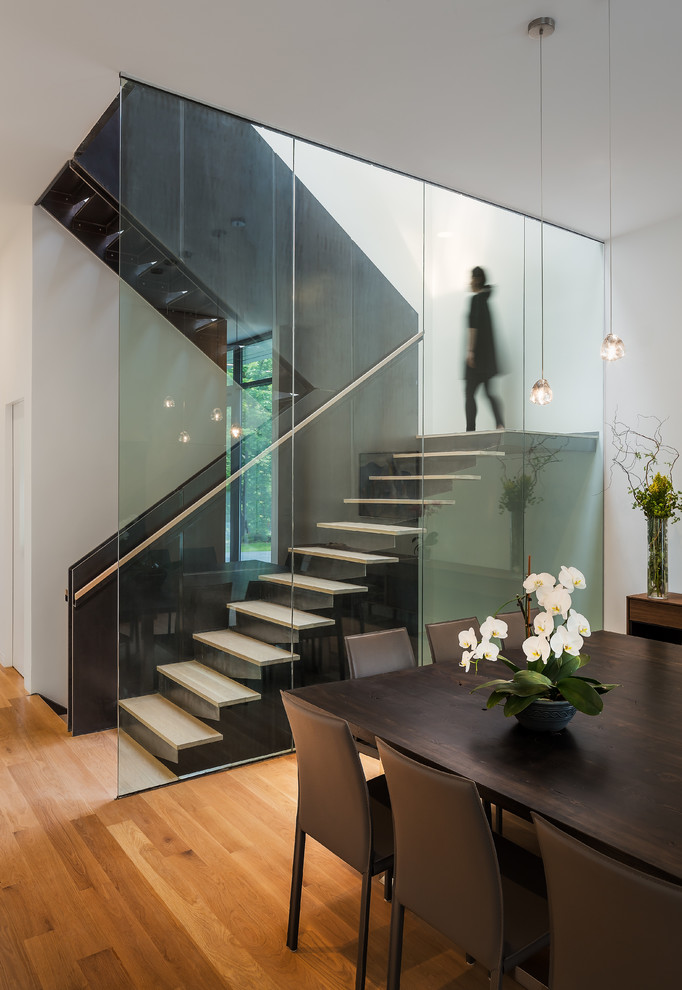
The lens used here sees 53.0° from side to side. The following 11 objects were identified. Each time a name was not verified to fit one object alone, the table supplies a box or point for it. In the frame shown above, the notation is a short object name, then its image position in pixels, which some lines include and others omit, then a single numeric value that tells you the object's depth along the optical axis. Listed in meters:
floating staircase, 3.35
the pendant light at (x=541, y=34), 2.76
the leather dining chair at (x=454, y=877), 1.52
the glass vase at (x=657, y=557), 4.63
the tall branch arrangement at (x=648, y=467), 4.66
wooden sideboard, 4.49
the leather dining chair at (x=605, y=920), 1.16
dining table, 1.52
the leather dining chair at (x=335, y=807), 1.90
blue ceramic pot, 2.01
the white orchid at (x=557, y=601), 1.99
